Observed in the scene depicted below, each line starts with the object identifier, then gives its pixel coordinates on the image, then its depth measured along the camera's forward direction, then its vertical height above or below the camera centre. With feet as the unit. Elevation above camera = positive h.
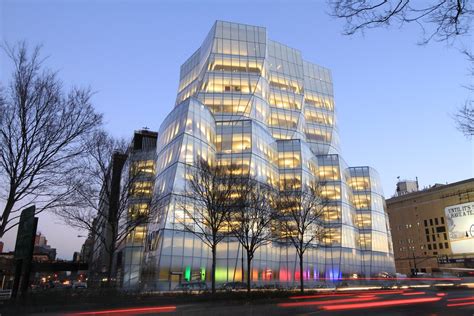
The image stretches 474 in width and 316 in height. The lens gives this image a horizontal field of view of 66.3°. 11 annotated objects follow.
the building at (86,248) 482.61 +17.81
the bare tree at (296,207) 128.26 +20.32
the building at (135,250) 152.64 +6.32
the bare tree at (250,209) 109.81 +16.69
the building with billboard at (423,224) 515.91 +64.82
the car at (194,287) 109.56 -7.50
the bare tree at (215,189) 104.99 +21.89
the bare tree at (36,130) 50.24 +18.31
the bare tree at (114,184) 96.89 +21.96
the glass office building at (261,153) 164.45 +63.83
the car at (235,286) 120.88 -7.36
